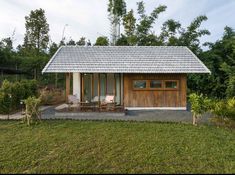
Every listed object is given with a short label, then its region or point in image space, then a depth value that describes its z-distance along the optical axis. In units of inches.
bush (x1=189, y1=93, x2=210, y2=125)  253.8
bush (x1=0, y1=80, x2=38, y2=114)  315.9
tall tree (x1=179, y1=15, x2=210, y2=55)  603.7
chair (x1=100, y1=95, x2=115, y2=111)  339.7
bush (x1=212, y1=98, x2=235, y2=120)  244.0
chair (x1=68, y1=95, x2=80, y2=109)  341.4
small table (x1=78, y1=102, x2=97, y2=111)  340.2
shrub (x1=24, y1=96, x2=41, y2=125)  257.5
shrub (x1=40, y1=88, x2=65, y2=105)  438.9
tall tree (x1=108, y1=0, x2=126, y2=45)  751.8
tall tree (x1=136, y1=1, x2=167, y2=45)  675.9
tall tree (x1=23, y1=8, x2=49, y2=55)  830.9
